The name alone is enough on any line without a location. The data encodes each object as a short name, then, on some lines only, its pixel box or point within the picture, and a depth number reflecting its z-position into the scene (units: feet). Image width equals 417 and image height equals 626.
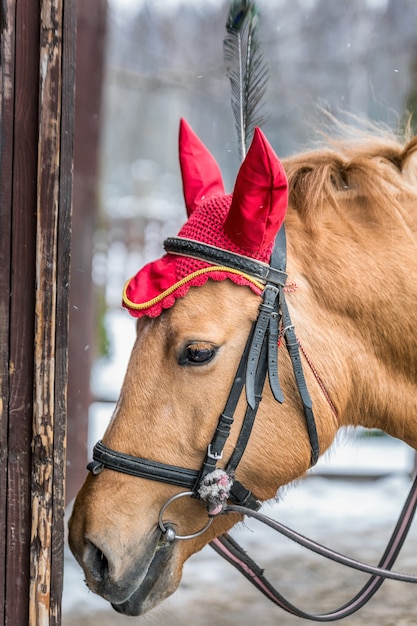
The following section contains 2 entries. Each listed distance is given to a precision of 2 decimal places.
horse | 16.71
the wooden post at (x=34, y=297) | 16.66
